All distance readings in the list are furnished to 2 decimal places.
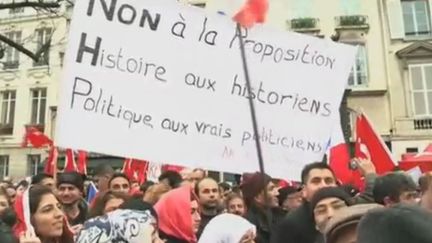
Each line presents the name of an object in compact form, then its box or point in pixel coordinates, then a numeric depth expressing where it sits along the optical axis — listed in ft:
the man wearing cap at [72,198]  16.38
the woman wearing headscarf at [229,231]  11.19
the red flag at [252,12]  13.26
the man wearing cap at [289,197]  17.26
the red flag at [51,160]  26.24
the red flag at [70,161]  29.81
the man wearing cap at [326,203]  11.01
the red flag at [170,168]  22.99
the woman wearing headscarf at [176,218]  12.30
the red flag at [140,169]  27.22
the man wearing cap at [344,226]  6.54
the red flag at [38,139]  42.34
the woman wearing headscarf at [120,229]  8.61
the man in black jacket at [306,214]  12.03
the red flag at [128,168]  26.86
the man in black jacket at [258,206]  14.94
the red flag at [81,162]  30.79
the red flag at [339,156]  20.39
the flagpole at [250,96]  11.51
